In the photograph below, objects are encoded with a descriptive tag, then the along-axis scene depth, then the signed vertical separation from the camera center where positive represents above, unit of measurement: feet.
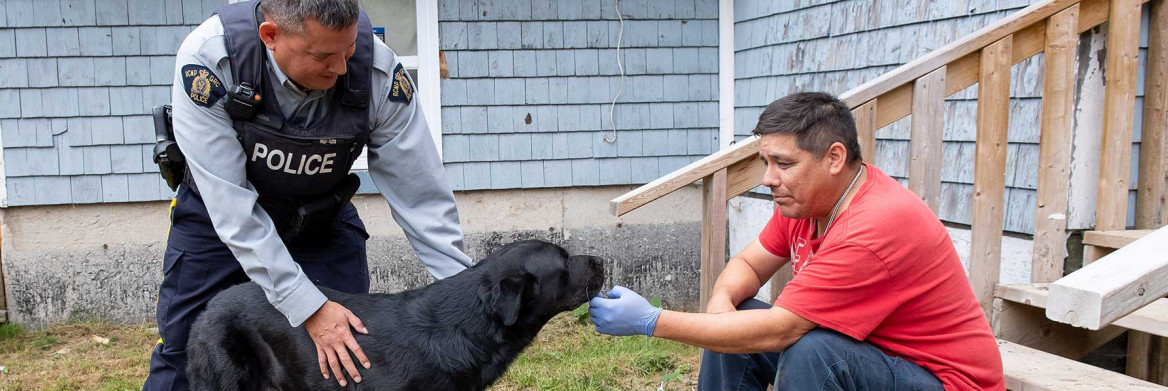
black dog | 8.95 -1.98
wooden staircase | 10.98 -0.22
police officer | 8.61 -0.22
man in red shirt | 8.13 -1.45
